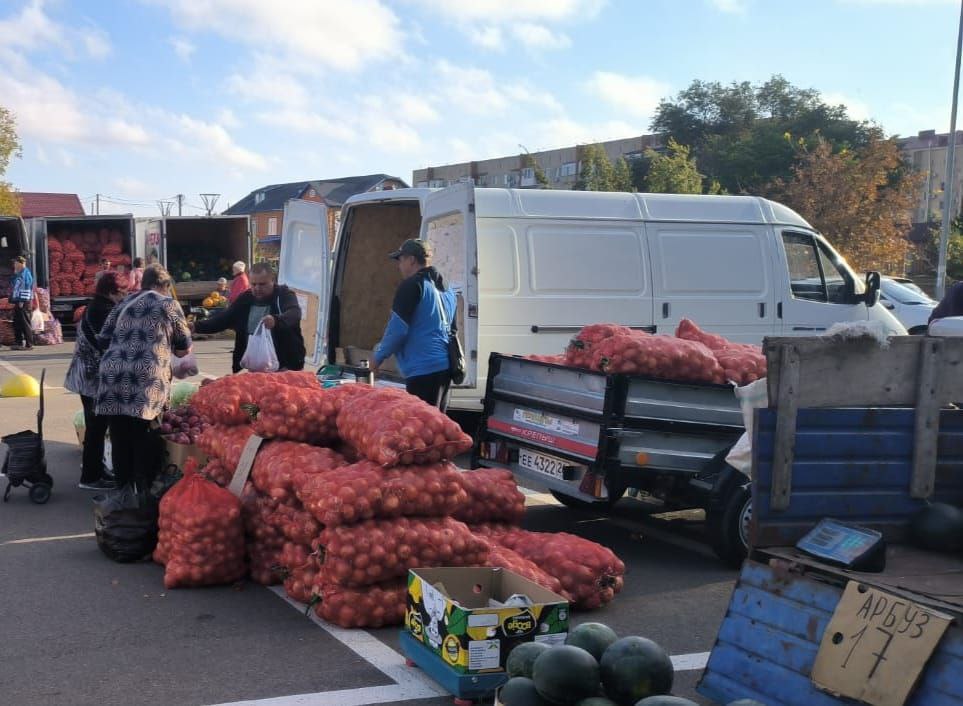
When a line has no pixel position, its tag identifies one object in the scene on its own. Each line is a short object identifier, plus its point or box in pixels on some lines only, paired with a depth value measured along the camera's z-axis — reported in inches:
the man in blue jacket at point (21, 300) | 836.0
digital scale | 158.1
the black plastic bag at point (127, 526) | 255.1
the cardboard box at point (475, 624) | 173.6
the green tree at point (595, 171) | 1685.5
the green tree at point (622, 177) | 1667.1
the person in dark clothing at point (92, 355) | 317.1
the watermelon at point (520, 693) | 147.7
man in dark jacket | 327.6
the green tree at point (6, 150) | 1684.3
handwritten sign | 140.8
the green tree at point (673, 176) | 1515.7
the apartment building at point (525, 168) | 3009.4
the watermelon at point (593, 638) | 158.1
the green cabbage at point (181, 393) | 344.7
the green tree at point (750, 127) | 2251.5
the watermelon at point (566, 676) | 145.6
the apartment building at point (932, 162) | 3548.7
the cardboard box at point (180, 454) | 289.5
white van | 394.3
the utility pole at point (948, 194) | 1155.9
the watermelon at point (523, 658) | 157.8
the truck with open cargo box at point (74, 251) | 942.4
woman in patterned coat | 280.4
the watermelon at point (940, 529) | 175.8
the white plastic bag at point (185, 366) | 333.4
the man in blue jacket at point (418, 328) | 305.6
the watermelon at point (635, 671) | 147.2
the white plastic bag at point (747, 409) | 184.7
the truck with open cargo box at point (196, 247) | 967.0
